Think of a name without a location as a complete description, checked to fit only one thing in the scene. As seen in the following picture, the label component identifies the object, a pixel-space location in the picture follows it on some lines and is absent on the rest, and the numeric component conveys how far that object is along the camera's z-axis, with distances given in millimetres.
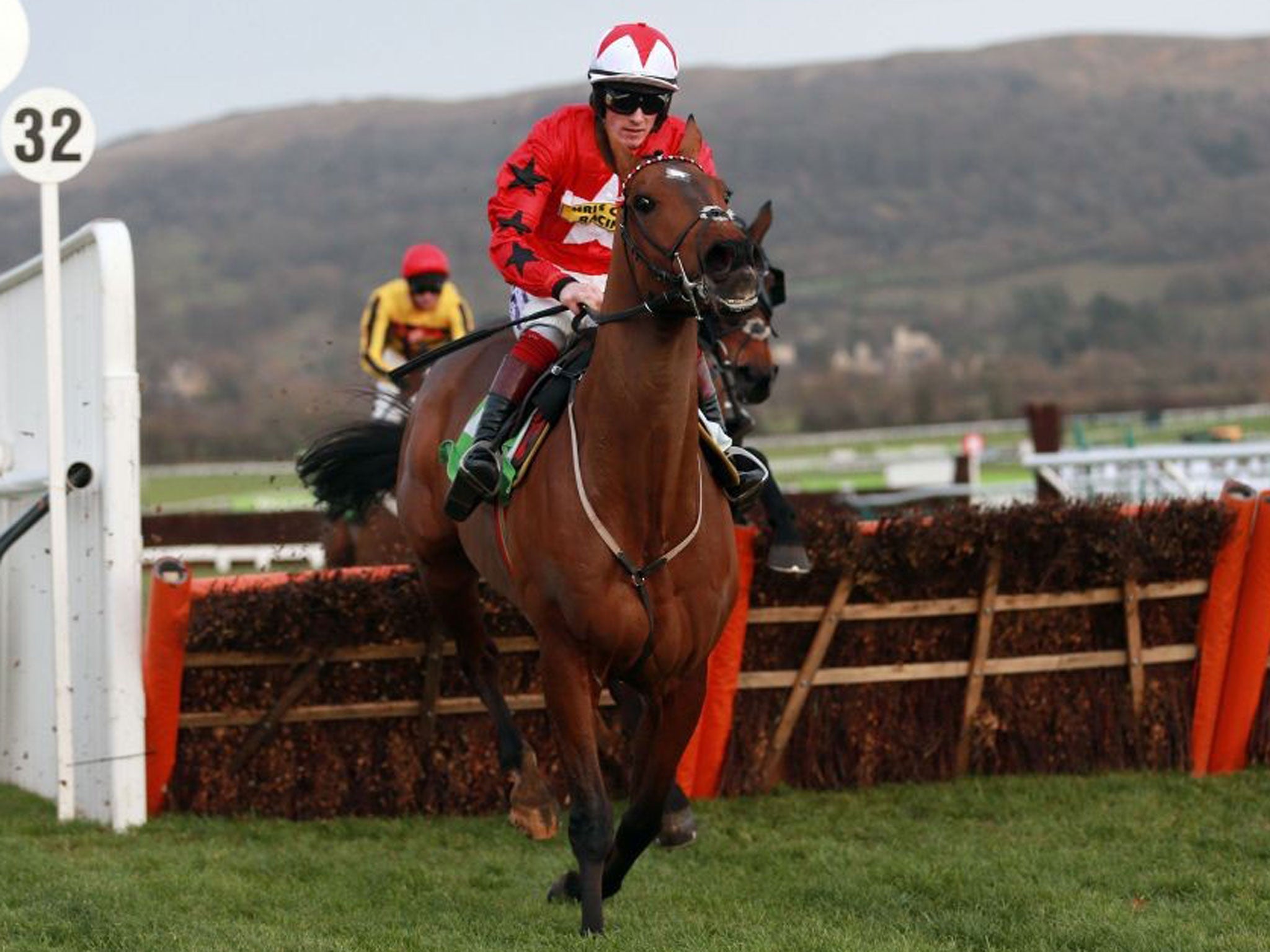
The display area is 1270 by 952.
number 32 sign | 14648
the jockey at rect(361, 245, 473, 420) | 22953
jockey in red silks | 11852
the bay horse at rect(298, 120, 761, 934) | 10742
